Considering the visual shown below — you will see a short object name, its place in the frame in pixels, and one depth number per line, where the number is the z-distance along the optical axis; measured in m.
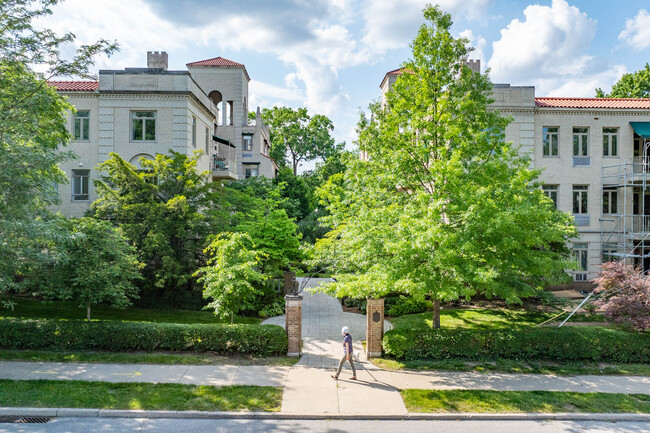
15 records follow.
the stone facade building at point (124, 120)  22.98
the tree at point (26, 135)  12.11
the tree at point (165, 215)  18.19
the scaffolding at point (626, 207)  23.69
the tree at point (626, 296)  14.24
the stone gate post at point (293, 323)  13.90
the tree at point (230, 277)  14.25
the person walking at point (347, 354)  11.91
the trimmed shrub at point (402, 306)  19.89
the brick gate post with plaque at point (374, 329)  13.93
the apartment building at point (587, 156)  24.06
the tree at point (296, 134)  63.28
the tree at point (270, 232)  21.14
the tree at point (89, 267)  14.35
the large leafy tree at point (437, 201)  12.12
